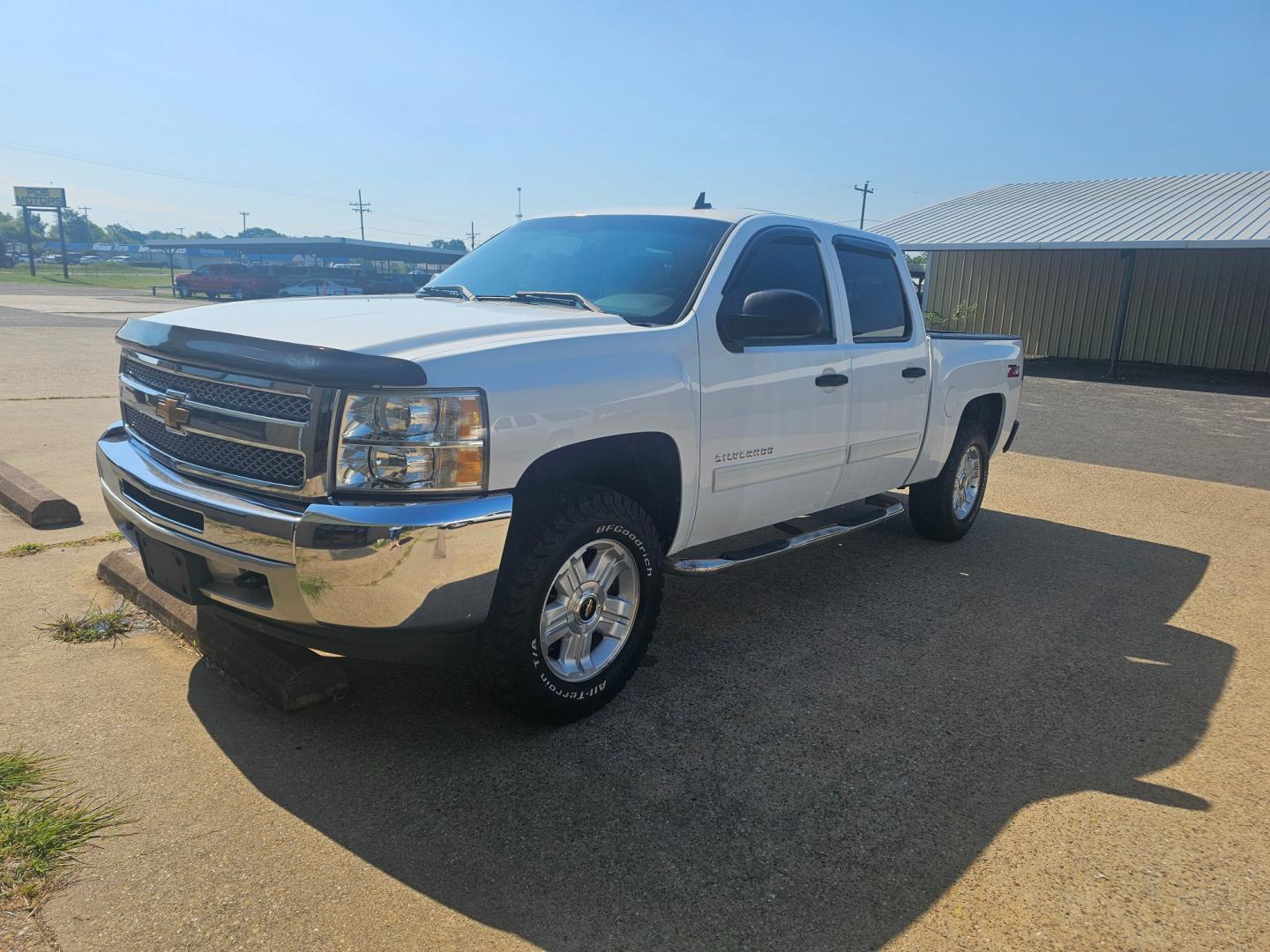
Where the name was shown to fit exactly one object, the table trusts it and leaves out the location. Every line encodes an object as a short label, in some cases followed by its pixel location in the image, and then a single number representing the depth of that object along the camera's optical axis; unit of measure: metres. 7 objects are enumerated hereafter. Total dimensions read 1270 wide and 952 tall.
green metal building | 19.78
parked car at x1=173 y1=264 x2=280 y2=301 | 46.03
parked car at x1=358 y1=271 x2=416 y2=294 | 36.38
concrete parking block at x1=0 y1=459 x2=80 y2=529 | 5.52
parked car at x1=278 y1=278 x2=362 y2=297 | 39.16
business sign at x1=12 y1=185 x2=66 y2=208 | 80.44
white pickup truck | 2.85
